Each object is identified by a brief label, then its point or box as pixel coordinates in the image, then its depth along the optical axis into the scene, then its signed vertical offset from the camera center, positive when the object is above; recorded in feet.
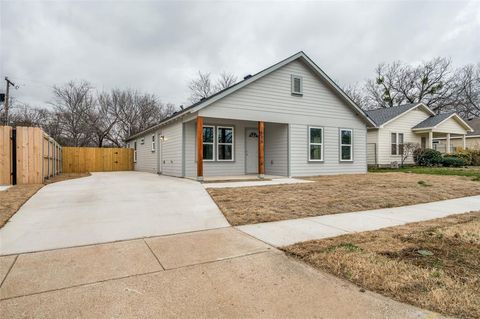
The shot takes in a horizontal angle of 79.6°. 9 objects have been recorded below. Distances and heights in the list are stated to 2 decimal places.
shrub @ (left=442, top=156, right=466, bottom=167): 66.54 -0.89
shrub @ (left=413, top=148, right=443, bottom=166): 66.85 +0.31
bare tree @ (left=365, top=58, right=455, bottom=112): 112.88 +30.65
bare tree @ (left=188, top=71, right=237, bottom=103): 117.50 +31.02
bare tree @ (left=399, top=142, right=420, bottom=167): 68.07 +2.03
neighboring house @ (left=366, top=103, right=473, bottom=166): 66.69 +7.17
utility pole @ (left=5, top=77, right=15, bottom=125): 70.83 +17.23
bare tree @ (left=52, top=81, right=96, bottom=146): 101.07 +18.53
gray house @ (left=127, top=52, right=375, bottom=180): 41.19 +4.94
